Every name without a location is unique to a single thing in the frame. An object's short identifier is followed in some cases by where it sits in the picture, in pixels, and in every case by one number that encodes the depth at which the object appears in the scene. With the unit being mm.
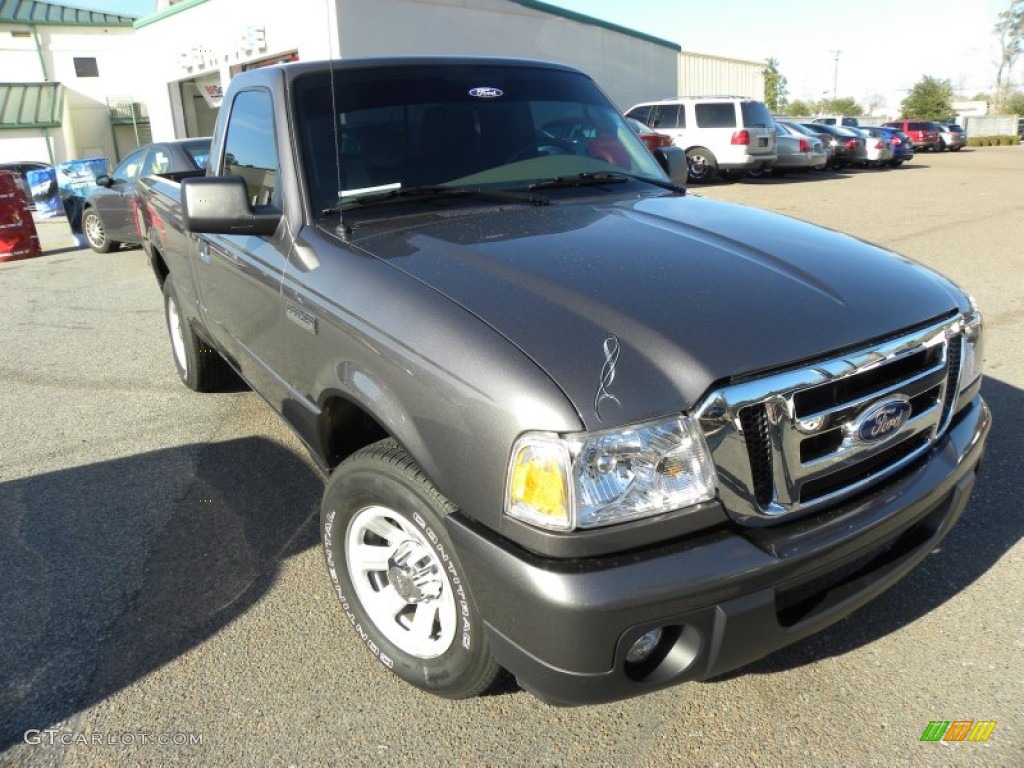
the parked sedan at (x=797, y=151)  20719
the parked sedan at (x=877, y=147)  24453
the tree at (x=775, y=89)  84000
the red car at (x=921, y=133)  35219
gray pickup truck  1836
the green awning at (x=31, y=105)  31953
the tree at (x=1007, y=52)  74188
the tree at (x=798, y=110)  90500
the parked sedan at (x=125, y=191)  9172
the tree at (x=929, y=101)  64438
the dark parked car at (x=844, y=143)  24375
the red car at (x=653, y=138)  16141
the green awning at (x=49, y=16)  33812
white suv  18641
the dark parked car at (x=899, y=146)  25344
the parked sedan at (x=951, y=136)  35991
